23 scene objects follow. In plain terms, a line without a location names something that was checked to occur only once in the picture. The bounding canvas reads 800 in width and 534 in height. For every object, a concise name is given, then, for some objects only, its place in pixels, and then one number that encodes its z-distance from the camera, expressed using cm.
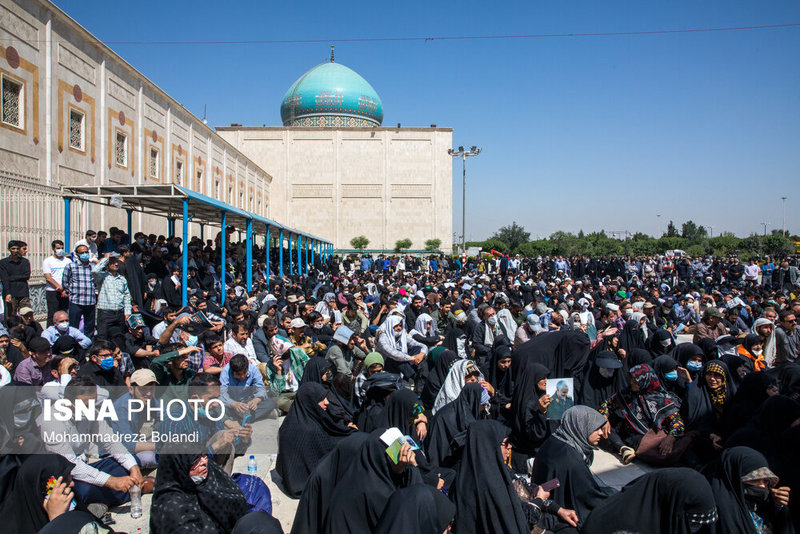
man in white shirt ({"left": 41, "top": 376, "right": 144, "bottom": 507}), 378
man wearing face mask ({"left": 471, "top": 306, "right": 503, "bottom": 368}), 734
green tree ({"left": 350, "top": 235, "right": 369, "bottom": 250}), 3594
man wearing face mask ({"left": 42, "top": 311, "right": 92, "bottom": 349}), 597
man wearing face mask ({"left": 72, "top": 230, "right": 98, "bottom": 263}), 944
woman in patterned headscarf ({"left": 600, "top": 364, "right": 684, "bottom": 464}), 496
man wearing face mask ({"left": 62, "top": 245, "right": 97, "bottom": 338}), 721
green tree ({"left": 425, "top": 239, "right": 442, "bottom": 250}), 3591
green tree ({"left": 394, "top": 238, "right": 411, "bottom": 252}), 3600
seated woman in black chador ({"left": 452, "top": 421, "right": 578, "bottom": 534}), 309
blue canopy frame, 930
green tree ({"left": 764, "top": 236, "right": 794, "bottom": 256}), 3528
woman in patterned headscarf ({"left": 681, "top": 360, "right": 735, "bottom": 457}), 458
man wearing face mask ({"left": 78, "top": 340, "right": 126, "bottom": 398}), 479
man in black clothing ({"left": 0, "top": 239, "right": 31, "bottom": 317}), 765
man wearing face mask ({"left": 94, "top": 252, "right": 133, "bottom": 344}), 703
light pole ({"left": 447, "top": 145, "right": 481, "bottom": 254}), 2723
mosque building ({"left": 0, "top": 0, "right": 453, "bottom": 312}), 1158
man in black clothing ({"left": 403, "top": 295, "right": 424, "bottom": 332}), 893
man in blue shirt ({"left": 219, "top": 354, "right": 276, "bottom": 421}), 514
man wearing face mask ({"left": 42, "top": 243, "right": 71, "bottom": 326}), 779
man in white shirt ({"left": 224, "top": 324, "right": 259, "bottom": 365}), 607
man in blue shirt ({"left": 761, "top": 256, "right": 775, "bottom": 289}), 2078
